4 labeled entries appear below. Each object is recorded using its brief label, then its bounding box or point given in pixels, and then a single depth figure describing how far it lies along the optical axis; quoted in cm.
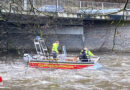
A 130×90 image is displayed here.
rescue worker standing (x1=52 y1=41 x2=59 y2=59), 1735
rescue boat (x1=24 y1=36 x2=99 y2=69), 1727
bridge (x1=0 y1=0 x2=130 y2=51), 2566
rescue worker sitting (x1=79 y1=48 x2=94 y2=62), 1706
